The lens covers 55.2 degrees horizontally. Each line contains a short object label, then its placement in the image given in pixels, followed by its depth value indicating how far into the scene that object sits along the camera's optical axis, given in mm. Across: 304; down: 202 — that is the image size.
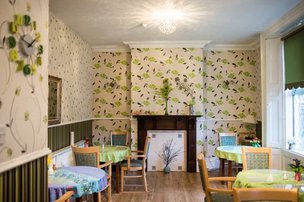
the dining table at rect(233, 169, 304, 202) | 2752
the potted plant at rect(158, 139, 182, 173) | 6434
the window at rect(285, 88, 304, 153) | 4754
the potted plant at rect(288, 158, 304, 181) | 2889
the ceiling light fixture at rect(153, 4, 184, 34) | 4258
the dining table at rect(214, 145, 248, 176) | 4574
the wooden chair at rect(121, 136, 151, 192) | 4941
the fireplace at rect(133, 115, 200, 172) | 6387
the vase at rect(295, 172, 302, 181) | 2885
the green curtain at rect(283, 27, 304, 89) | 4367
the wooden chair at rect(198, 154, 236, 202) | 2933
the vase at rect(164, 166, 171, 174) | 6266
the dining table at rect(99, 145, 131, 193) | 4562
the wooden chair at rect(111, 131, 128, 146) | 5984
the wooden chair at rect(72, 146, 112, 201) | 3865
